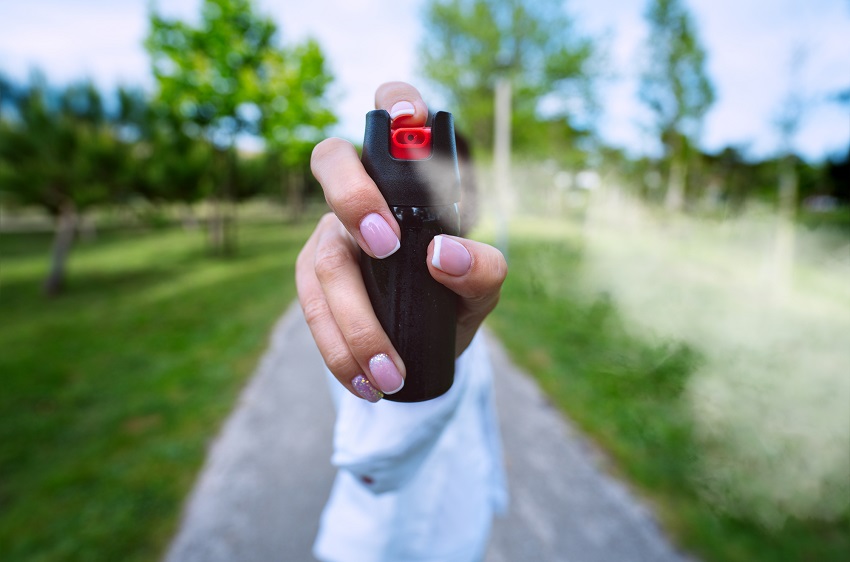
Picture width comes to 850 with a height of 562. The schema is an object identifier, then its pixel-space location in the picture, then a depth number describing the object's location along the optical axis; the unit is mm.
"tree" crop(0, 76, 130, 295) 8680
